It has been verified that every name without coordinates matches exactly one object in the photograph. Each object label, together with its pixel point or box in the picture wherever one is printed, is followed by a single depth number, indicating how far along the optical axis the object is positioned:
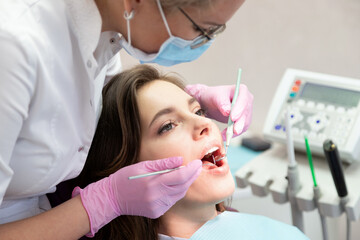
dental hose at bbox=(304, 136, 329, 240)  1.60
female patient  1.37
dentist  1.02
